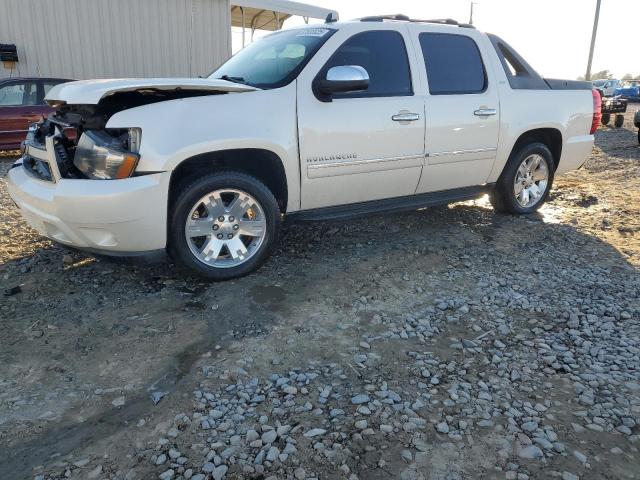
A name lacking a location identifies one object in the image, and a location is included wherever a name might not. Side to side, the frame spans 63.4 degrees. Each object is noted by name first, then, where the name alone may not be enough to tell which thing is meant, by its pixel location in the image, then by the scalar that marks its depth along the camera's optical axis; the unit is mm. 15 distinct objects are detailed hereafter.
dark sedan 9016
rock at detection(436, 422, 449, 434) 2379
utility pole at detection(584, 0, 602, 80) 26328
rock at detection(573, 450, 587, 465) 2209
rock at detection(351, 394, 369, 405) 2568
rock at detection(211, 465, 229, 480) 2096
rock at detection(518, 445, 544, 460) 2232
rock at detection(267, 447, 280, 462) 2191
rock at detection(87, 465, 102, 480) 2094
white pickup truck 3406
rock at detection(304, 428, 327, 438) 2336
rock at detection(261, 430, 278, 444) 2299
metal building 11297
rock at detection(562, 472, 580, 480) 2111
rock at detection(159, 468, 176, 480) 2080
